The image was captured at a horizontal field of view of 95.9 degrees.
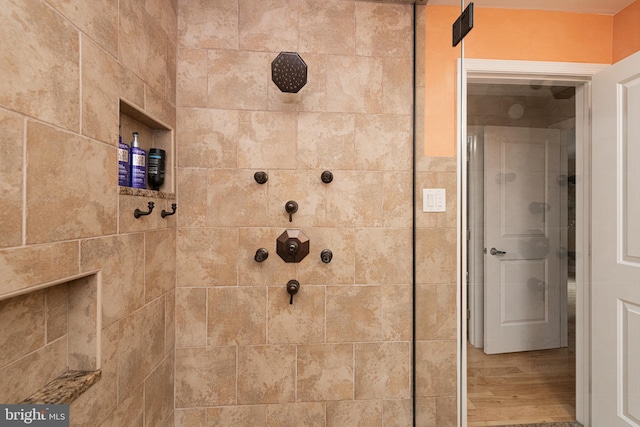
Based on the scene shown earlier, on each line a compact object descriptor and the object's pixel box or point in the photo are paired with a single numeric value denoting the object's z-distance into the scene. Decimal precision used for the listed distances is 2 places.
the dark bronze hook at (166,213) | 1.28
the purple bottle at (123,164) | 1.03
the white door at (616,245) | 0.75
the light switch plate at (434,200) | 1.38
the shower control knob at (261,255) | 1.38
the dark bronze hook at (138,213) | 1.09
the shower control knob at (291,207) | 1.42
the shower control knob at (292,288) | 1.40
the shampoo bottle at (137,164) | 1.11
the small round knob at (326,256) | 1.42
